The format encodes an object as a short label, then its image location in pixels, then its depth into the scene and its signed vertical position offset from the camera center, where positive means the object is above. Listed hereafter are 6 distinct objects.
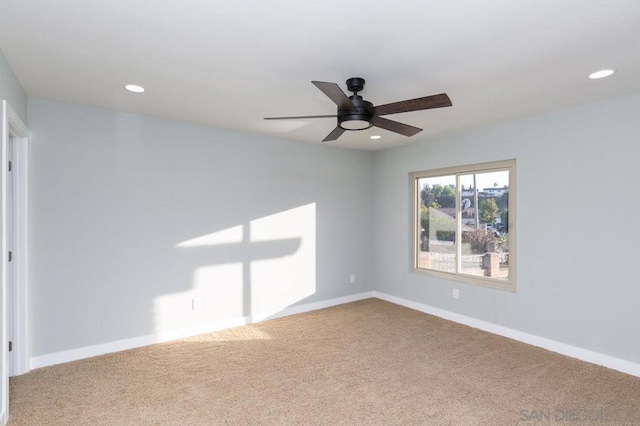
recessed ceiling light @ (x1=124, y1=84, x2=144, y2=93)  2.88 +1.08
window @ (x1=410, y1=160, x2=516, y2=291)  4.11 -0.12
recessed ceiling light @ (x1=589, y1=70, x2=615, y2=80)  2.57 +1.04
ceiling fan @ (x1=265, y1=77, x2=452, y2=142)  2.17 +0.72
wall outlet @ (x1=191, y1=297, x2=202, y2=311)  4.02 -1.00
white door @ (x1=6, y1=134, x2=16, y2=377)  2.98 -0.39
